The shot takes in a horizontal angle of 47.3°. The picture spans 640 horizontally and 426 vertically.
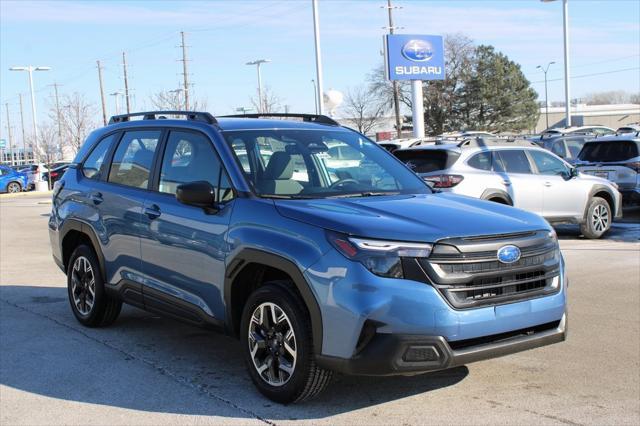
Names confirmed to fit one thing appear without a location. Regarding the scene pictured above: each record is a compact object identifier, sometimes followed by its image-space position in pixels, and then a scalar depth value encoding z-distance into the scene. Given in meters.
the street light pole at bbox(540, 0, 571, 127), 34.53
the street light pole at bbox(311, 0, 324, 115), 28.53
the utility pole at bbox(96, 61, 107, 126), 59.47
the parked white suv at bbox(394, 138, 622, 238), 11.69
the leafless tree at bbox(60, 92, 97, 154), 56.14
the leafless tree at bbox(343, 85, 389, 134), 67.06
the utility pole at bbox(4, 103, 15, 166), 88.78
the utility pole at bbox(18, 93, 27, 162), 75.96
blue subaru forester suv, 4.05
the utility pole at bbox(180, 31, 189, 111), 55.13
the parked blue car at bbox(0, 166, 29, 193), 37.94
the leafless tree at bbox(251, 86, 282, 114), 57.88
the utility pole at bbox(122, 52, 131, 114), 63.64
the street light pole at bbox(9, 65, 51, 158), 47.97
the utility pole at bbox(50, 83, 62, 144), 56.62
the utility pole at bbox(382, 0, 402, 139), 47.74
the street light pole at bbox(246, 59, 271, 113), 52.08
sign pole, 31.78
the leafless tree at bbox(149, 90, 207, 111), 57.75
